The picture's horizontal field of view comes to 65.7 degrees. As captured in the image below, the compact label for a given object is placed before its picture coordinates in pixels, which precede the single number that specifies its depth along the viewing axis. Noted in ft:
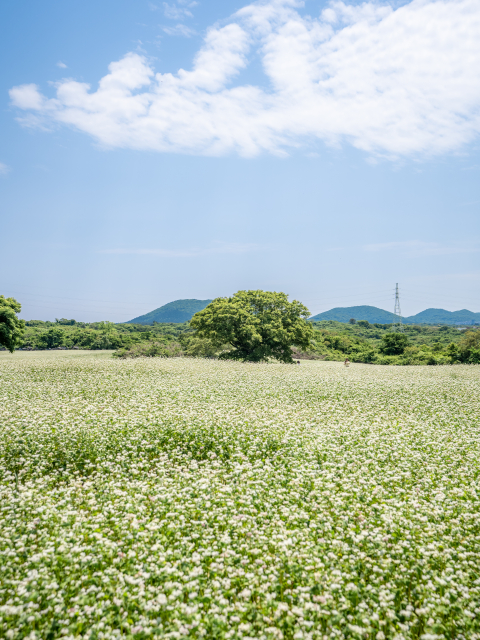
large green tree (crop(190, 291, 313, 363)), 130.82
